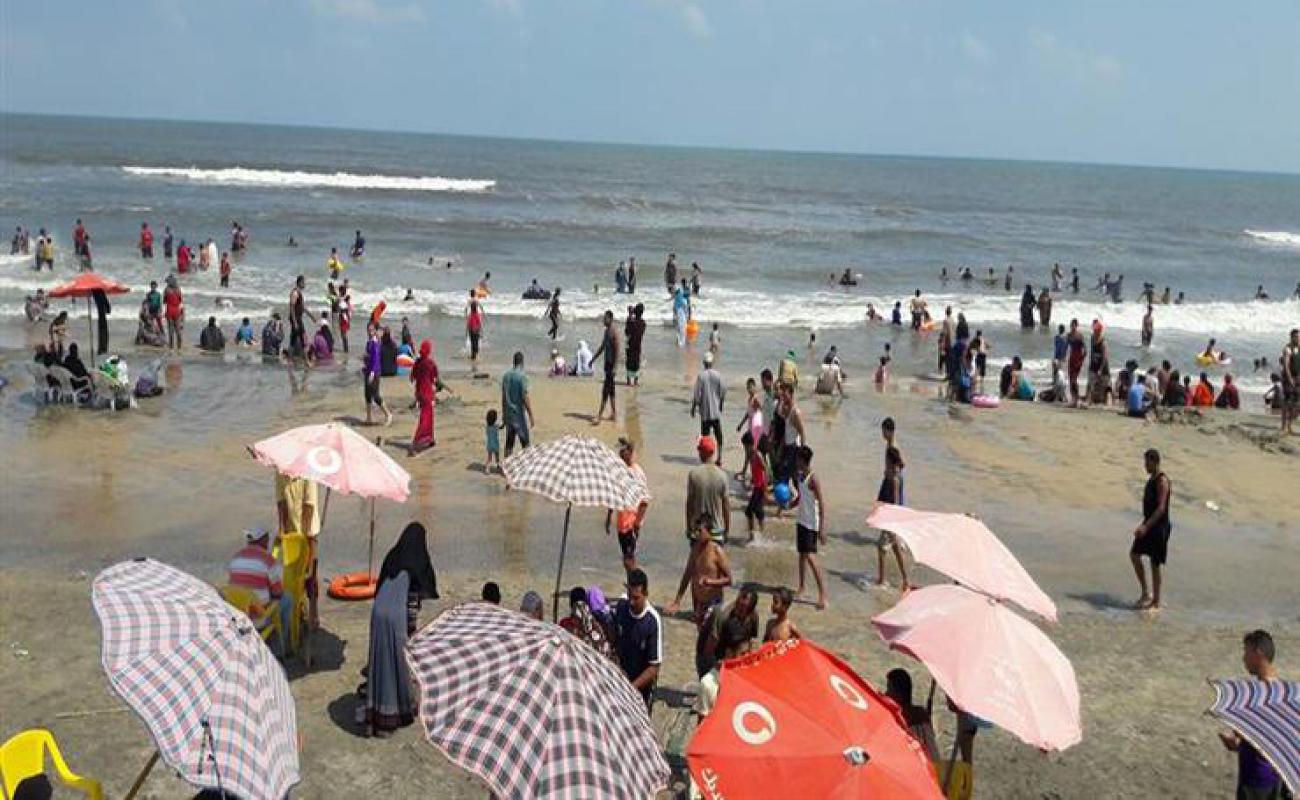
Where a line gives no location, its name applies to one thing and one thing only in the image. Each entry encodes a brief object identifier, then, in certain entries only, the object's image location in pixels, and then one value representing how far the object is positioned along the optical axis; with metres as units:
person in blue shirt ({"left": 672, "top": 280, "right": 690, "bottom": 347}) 27.62
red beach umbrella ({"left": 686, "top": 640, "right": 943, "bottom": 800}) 4.63
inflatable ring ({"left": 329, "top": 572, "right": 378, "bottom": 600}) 10.02
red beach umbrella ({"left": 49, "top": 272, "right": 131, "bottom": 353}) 18.66
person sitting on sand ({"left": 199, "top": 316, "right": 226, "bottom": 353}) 23.33
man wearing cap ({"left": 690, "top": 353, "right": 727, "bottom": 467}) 14.70
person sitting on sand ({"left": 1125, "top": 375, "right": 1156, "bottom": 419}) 19.94
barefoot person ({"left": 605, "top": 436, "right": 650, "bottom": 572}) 10.38
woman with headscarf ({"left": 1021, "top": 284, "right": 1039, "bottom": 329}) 33.91
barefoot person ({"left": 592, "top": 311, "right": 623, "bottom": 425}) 17.17
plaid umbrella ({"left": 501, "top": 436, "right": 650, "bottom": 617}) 8.35
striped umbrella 4.88
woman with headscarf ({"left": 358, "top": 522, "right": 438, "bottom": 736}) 7.53
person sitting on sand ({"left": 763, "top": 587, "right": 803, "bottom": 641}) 7.13
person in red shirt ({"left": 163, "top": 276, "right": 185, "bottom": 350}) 23.39
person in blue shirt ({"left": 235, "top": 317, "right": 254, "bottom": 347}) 24.00
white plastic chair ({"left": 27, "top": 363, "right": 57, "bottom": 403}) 16.56
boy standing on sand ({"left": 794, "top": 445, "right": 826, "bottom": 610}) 10.18
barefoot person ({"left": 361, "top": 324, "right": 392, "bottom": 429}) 15.99
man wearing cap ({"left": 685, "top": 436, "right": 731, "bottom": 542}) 10.27
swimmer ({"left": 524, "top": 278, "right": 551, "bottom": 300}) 33.41
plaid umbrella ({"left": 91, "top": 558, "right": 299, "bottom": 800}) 4.61
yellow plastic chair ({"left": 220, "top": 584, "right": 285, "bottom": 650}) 7.93
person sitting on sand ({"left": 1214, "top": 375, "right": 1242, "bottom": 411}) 22.92
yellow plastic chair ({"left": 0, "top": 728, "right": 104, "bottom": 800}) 5.46
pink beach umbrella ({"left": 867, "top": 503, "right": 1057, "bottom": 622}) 6.79
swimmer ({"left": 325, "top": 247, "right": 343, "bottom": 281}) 34.91
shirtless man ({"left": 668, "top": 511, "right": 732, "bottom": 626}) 8.93
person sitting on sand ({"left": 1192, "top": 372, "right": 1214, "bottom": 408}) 22.47
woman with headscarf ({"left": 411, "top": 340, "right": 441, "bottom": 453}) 14.80
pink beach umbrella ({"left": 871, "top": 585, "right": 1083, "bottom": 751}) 5.51
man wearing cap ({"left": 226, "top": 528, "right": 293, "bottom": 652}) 7.93
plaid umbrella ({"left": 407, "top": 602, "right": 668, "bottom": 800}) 4.55
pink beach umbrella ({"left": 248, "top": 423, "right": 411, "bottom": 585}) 8.62
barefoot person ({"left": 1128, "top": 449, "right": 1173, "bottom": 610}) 10.54
